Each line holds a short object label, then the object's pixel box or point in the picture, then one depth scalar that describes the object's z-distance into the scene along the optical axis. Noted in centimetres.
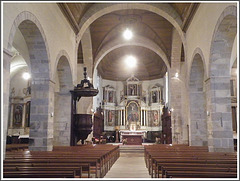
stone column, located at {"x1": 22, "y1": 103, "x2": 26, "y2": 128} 1900
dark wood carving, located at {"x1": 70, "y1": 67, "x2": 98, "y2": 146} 1130
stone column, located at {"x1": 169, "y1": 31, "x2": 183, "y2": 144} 1606
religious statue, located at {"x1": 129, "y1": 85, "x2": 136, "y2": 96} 2542
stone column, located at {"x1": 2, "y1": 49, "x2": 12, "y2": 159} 560
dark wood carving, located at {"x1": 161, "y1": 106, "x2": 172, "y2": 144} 1896
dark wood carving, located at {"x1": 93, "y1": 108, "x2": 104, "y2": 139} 2081
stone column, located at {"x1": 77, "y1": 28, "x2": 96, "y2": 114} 1664
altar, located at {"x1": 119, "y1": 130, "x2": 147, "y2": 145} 2009
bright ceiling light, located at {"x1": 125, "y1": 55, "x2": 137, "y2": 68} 2416
